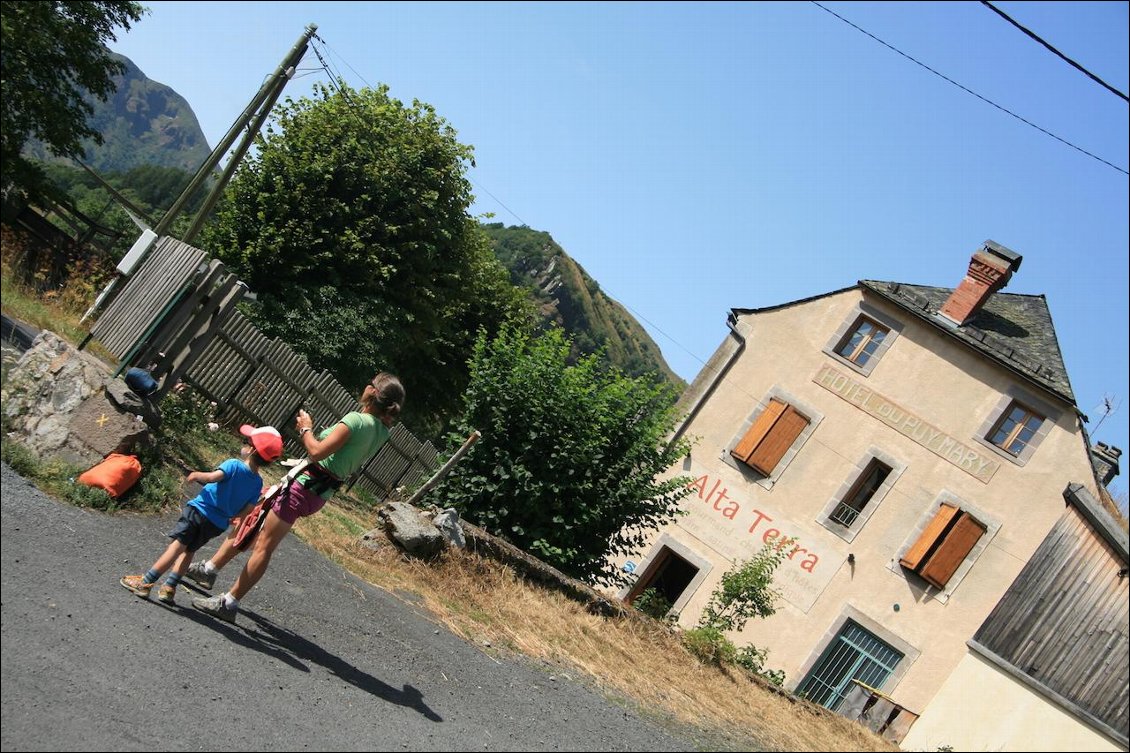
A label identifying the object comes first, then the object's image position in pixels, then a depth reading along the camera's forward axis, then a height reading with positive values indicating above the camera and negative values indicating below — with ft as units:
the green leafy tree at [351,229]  95.55 +3.16
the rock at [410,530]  36.29 -6.29
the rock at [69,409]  25.58 -7.21
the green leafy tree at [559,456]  47.14 -0.89
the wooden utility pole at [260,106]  72.02 +5.68
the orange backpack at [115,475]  25.11 -7.79
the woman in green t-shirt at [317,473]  21.26 -3.86
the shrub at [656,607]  60.24 -5.44
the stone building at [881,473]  71.31 +11.15
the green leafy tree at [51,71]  65.77 -1.13
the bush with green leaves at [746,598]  52.08 -1.37
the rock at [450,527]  38.44 -5.69
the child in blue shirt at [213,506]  20.83 -5.82
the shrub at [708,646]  43.62 -3.84
